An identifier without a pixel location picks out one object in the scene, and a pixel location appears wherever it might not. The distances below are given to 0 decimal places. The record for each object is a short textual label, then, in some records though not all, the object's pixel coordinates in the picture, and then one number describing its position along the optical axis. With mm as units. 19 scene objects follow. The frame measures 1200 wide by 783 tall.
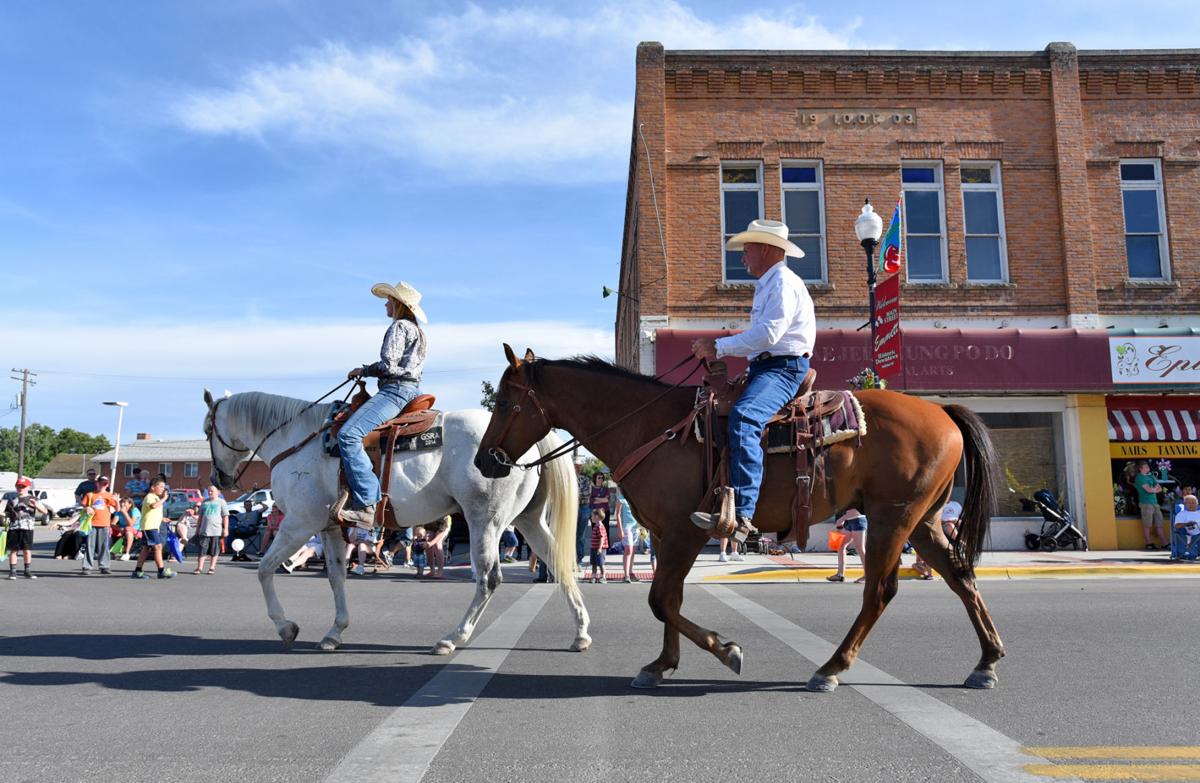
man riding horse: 4980
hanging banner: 14844
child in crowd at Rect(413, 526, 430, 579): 15111
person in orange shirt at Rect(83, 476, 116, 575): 15844
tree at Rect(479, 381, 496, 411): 43462
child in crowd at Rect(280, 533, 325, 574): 16547
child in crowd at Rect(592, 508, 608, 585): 14219
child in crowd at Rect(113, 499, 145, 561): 19500
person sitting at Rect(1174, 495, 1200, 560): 15891
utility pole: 61875
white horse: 6953
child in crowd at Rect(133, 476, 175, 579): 15242
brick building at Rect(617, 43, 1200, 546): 18297
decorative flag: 15430
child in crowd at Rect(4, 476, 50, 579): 15148
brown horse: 5168
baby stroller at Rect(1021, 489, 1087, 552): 17562
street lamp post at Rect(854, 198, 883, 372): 13719
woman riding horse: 6828
